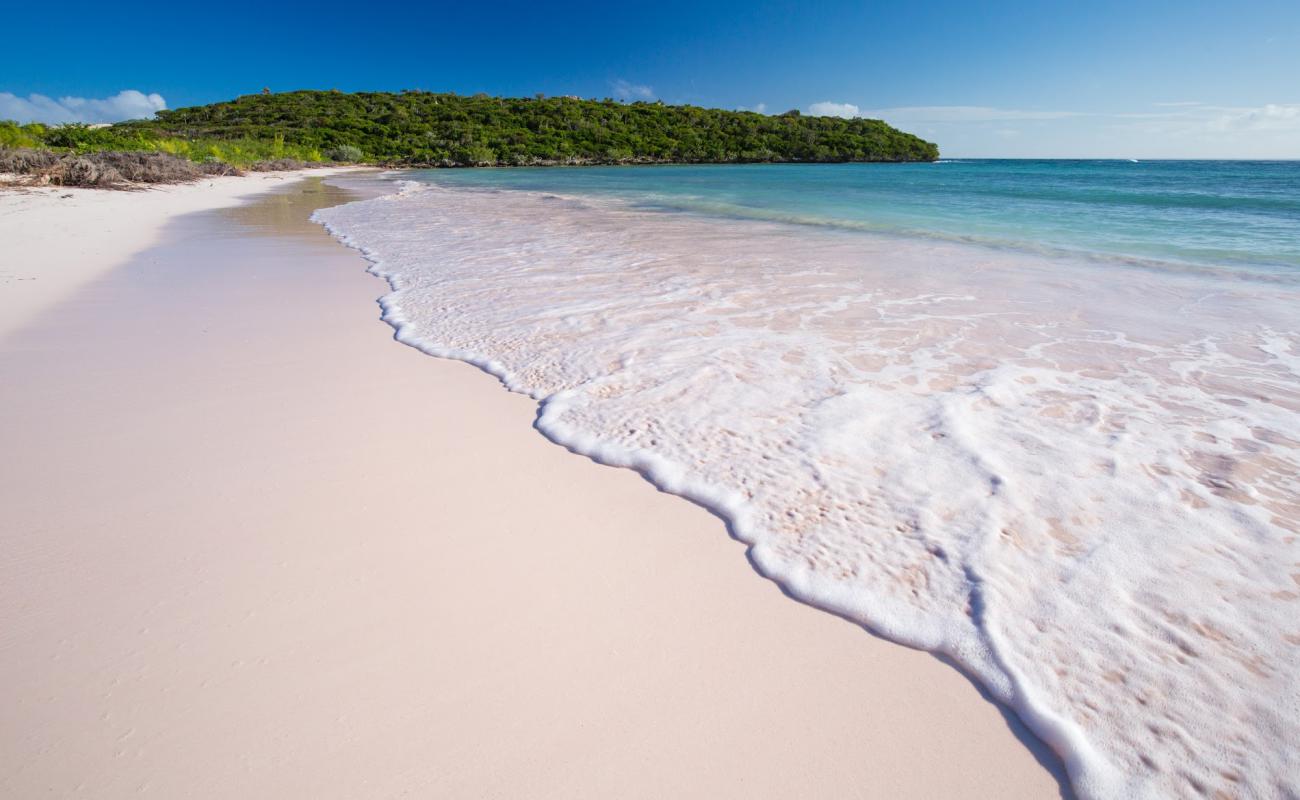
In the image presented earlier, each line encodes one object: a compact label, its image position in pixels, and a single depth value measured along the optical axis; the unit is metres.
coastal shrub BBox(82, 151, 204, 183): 15.19
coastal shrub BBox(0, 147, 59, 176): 12.91
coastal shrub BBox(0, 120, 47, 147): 15.82
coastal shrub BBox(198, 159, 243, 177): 21.09
